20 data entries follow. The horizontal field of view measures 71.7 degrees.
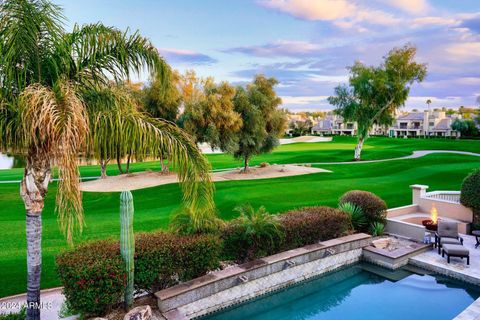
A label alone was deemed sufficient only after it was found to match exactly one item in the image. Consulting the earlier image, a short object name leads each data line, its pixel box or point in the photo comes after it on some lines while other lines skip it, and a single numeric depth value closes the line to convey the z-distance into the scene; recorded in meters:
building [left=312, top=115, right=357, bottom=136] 106.06
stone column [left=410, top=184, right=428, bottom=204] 14.29
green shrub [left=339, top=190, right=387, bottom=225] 11.73
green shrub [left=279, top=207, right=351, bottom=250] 9.05
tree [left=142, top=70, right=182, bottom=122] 23.64
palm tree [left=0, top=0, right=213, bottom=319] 4.34
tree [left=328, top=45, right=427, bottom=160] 31.34
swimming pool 7.26
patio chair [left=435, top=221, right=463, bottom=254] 10.25
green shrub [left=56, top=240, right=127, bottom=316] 5.59
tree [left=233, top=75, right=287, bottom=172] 23.06
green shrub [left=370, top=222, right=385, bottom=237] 11.59
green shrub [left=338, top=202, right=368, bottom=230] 11.39
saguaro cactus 5.97
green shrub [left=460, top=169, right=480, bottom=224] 11.95
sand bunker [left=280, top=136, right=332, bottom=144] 72.87
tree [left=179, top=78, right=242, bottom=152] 21.36
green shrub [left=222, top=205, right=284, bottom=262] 8.23
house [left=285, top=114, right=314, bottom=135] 95.38
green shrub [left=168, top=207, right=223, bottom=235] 7.41
